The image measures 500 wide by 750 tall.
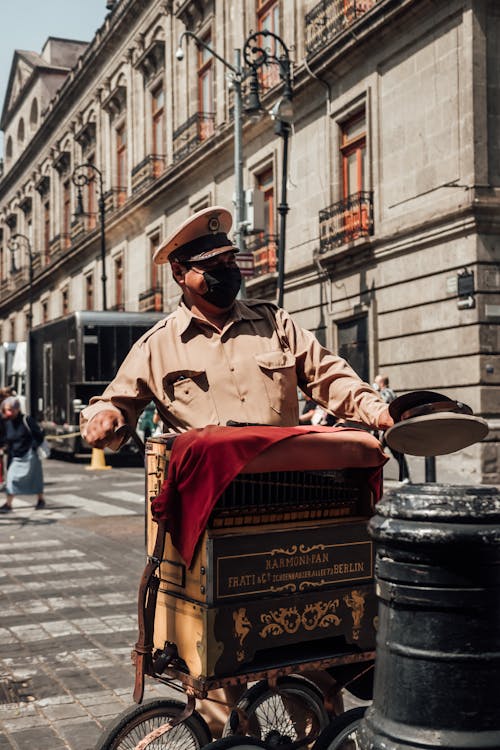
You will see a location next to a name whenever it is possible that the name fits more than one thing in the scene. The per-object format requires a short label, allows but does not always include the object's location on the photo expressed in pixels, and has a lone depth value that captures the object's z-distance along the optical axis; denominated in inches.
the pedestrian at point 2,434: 573.1
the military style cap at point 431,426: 110.1
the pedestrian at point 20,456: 544.7
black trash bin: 99.5
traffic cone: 875.4
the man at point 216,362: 138.0
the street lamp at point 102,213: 1296.8
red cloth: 117.5
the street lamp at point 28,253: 1927.9
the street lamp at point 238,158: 790.5
